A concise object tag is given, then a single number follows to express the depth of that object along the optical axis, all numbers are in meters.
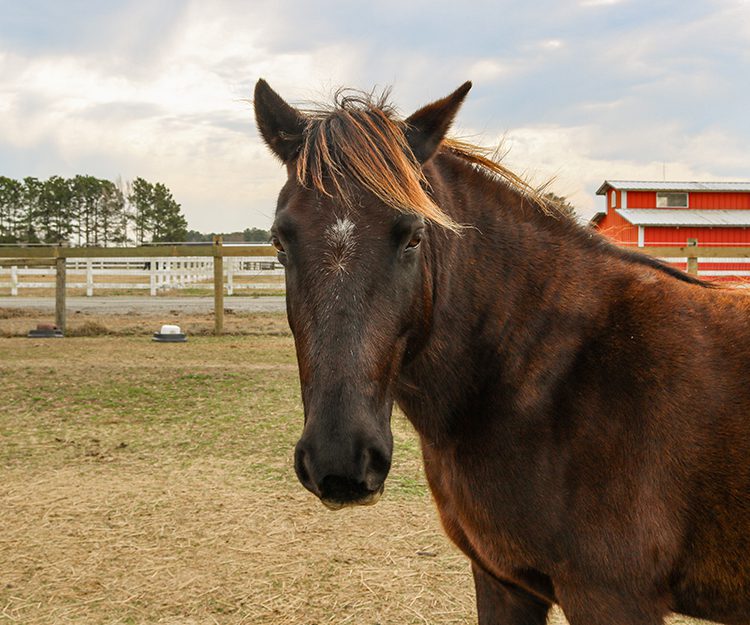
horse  1.98
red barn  34.50
